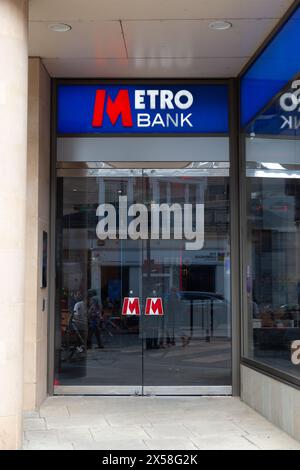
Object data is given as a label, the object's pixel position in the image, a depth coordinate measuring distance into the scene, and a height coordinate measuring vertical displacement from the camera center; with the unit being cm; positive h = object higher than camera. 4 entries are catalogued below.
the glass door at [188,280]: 859 -14
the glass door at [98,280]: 861 -14
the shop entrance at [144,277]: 861 -10
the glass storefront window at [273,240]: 664 +33
